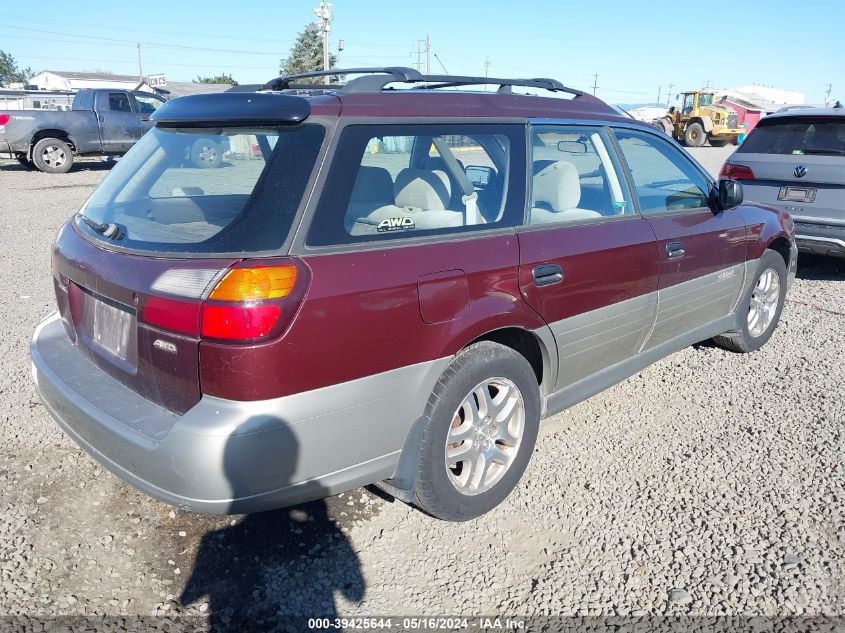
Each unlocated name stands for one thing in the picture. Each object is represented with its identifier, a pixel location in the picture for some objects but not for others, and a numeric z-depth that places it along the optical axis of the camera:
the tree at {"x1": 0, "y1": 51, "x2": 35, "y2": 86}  96.36
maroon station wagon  2.22
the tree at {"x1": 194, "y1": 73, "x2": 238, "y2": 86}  77.70
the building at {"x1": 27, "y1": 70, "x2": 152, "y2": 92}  68.15
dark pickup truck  15.73
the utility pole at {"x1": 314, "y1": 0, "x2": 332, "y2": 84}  35.62
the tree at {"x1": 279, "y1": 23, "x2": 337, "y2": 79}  62.32
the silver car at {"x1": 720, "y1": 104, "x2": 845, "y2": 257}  6.32
